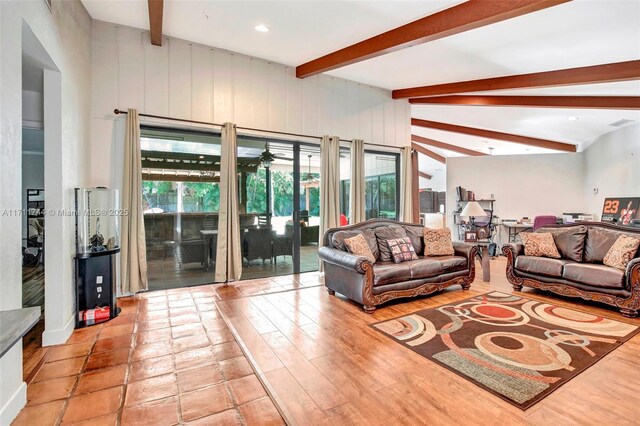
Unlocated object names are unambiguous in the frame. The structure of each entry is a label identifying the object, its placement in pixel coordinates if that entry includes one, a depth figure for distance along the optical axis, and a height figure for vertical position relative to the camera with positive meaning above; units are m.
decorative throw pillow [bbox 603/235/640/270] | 3.73 -0.52
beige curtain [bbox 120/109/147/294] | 4.12 +0.06
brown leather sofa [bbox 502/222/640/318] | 3.51 -0.75
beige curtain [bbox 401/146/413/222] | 6.54 +0.52
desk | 7.99 -0.48
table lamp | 6.34 +0.01
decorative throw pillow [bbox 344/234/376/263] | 4.05 -0.46
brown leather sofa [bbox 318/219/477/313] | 3.69 -0.76
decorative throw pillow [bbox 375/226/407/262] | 4.37 -0.35
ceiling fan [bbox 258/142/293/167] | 5.31 +0.94
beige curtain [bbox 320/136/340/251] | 5.63 +0.43
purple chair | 7.48 -0.25
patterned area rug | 2.26 -1.19
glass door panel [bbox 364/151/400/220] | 6.42 +0.56
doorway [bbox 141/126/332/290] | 4.60 +0.14
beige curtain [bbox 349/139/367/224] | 5.92 +0.50
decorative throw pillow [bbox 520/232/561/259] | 4.47 -0.50
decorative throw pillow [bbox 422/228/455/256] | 4.68 -0.48
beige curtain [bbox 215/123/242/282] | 4.74 +0.07
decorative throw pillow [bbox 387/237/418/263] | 4.26 -0.53
